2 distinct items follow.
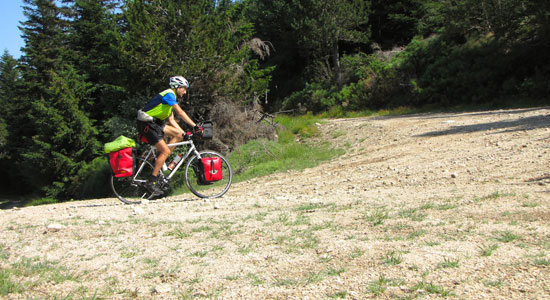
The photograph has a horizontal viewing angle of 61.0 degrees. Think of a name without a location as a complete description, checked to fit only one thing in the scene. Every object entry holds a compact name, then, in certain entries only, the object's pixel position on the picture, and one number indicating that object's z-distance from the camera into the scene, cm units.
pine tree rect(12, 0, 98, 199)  2286
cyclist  782
